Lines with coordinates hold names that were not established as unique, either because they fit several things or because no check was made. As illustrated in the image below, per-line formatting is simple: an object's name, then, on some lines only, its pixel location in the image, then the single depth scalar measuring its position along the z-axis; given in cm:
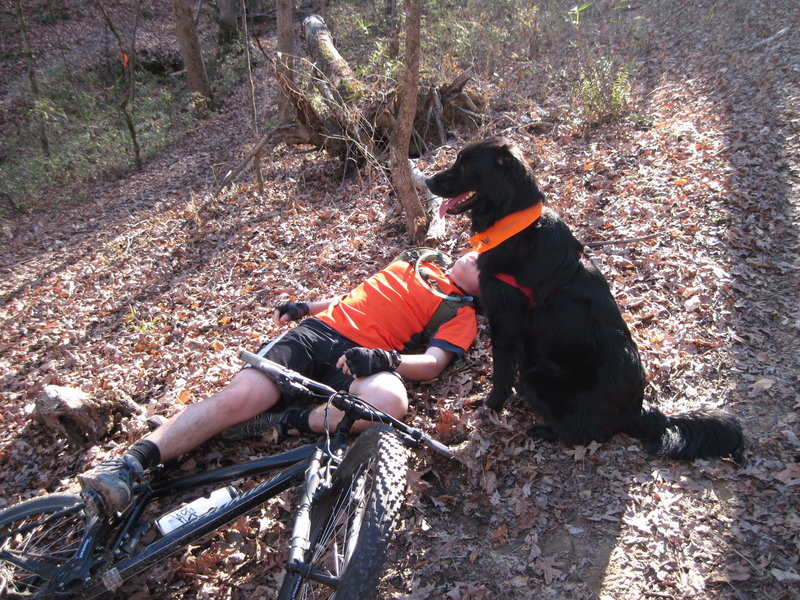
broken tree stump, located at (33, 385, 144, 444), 369
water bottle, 250
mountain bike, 202
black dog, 296
